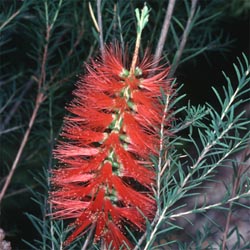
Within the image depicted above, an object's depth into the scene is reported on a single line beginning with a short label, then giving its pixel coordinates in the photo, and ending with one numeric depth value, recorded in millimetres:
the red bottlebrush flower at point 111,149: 497
